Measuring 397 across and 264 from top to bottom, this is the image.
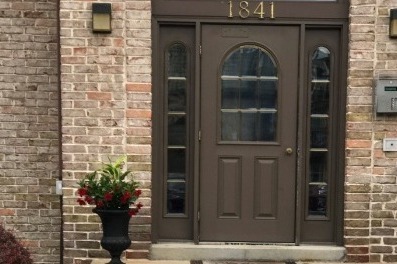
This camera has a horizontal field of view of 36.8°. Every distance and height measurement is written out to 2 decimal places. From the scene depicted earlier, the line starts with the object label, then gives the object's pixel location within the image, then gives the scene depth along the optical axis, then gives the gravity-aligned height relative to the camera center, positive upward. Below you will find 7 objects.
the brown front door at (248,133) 5.67 -0.22
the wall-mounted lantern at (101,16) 5.35 +0.82
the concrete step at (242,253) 5.62 -1.35
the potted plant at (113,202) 4.77 -0.77
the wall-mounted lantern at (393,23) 5.41 +0.81
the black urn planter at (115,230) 4.80 -1.00
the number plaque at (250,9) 5.61 +0.95
